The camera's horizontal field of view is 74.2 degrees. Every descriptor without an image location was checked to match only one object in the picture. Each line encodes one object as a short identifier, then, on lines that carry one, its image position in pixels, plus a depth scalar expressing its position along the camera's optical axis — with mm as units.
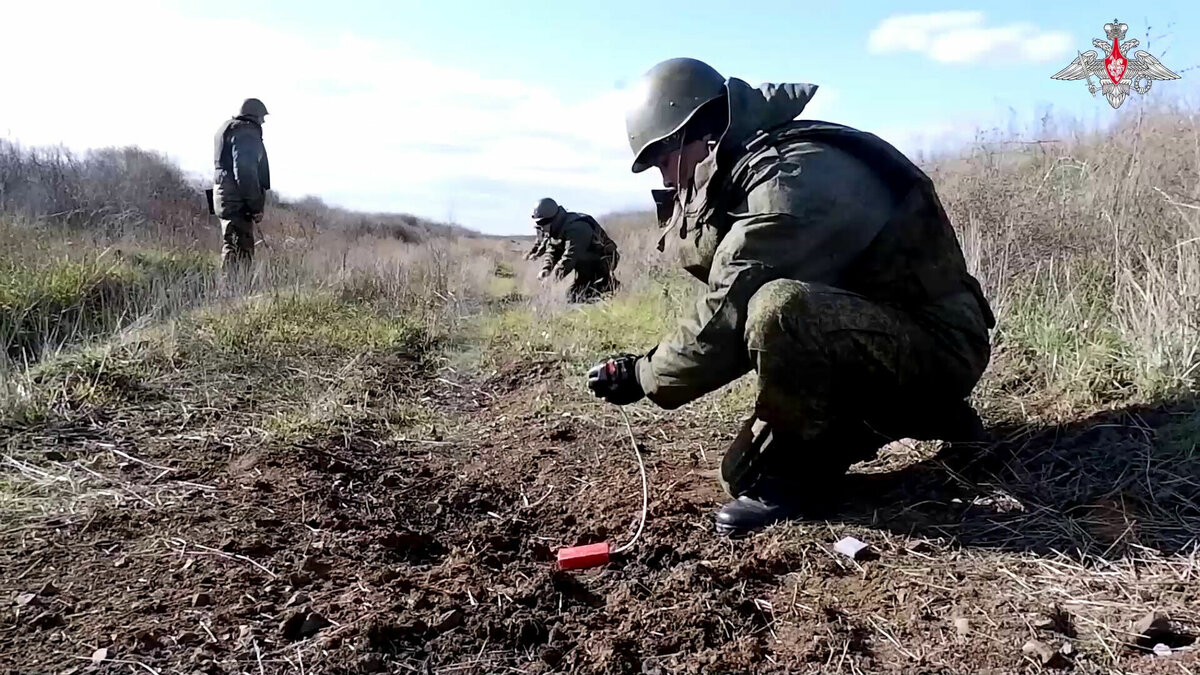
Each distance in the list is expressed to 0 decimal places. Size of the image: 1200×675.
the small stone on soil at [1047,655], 1613
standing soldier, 8055
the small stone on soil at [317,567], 2168
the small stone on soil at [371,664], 1701
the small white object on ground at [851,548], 2121
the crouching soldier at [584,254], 9328
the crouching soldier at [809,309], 2156
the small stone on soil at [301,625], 1843
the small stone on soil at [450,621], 1858
